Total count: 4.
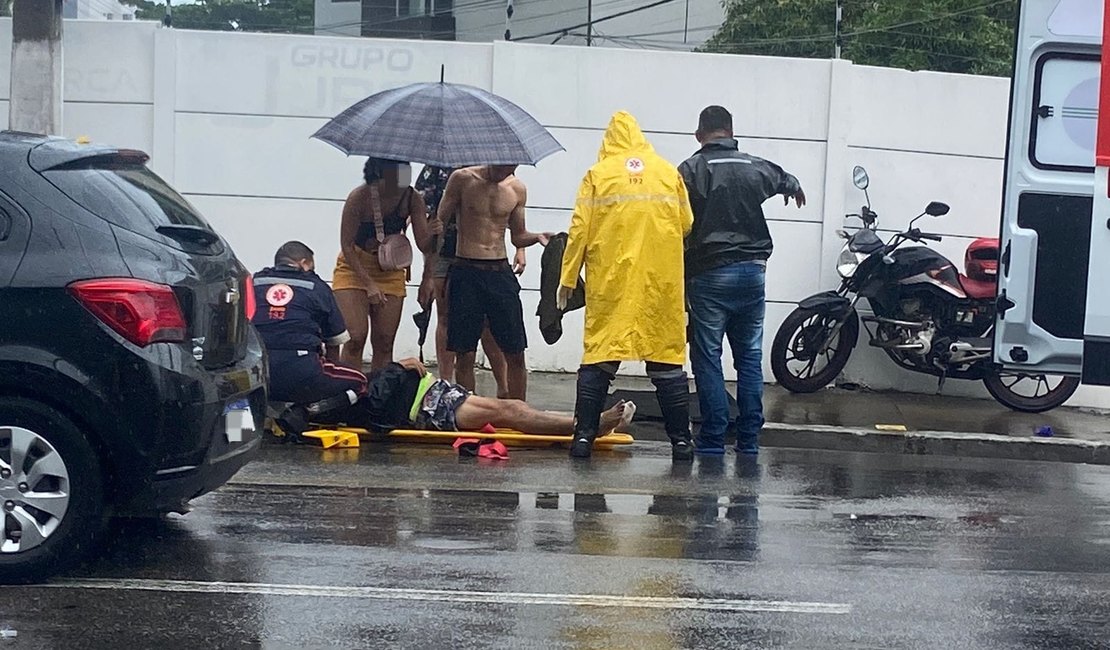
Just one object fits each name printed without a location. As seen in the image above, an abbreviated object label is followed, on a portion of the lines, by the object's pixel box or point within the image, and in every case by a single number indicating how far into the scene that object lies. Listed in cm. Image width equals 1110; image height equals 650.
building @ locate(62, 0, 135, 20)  2177
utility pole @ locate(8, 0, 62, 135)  1077
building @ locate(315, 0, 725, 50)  3153
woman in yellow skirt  941
